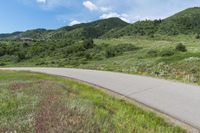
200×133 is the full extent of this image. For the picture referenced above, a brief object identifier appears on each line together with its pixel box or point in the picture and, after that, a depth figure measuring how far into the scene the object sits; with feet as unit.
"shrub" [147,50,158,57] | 60.99
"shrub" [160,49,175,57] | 58.30
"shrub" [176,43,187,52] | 65.44
